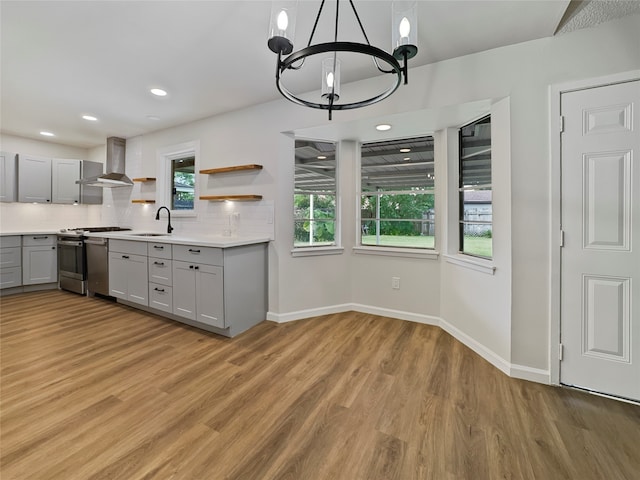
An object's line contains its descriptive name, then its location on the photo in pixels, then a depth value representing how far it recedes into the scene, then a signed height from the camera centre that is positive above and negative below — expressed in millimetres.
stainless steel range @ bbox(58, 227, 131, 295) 4129 -338
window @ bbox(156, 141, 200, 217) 4070 +891
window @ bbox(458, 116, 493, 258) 2549 +467
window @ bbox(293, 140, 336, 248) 3377 +531
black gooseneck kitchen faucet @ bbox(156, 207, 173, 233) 3903 +139
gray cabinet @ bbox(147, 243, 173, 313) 3104 -455
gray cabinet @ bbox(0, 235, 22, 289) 4055 -359
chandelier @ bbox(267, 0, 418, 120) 1176 +876
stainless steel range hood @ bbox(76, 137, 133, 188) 4359 +1136
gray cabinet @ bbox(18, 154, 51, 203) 4414 +941
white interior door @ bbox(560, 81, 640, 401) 1799 -16
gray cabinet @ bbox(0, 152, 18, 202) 4257 +912
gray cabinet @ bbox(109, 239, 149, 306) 3361 -434
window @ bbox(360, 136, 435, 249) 3207 +525
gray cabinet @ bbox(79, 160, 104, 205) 4980 +867
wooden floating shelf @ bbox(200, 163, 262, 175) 3230 +819
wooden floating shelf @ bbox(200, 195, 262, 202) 3238 +474
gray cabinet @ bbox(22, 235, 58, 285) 4258 -355
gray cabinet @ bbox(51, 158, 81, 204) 4754 +976
